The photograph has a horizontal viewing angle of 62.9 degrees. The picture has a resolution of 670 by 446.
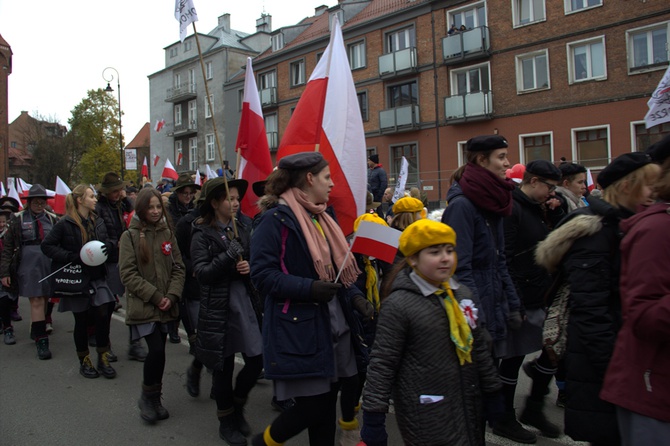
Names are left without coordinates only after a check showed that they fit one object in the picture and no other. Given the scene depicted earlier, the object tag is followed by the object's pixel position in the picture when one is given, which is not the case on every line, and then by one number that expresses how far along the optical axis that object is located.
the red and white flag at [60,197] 10.65
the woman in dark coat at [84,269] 5.89
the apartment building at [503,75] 20.80
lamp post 25.19
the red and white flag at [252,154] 5.55
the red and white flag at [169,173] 13.84
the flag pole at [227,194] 4.02
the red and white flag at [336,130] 4.07
